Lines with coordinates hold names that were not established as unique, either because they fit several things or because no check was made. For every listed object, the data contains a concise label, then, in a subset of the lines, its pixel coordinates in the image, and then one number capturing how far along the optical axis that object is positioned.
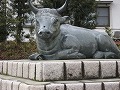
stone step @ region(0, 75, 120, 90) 3.03
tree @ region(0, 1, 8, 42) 14.19
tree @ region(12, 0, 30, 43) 15.43
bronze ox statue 3.77
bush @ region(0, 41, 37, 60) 11.27
